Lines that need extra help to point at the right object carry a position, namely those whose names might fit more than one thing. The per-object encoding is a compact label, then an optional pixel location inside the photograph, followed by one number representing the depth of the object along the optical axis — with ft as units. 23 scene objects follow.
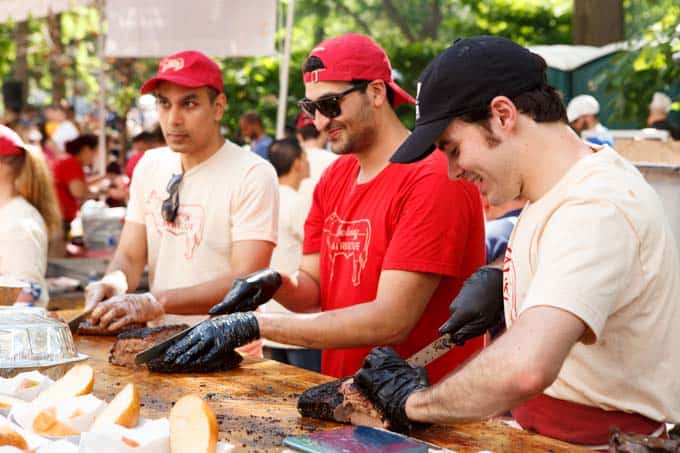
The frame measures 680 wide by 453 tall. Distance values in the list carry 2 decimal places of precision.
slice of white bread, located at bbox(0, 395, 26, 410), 8.09
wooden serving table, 7.97
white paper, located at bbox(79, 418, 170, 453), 6.83
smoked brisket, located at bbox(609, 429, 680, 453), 6.69
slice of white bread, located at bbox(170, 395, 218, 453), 7.18
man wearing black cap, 7.08
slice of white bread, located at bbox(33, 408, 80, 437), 7.55
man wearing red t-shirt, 10.47
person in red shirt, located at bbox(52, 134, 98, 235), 31.53
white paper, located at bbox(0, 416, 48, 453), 7.10
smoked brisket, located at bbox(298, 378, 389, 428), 8.34
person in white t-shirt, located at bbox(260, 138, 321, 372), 17.89
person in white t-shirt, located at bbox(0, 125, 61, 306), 14.83
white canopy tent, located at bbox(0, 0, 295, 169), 22.33
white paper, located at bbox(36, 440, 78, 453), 6.93
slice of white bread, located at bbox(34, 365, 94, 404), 8.40
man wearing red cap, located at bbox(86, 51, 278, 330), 13.44
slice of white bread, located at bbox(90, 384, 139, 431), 7.54
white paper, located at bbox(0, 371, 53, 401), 8.52
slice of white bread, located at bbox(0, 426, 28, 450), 6.95
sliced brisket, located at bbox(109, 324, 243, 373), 10.55
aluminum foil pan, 9.31
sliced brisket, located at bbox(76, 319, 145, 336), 12.50
